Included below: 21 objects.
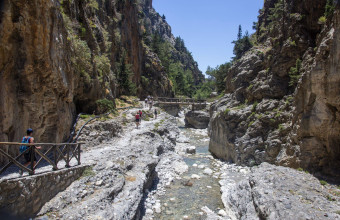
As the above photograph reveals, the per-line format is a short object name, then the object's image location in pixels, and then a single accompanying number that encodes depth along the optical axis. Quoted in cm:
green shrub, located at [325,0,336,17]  1187
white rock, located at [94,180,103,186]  955
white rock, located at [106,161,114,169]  1096
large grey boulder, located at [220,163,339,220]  780
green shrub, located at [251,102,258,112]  1878
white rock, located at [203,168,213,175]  1647
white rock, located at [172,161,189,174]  1658
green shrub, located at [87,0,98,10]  2545
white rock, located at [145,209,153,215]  1066
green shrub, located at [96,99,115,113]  1877
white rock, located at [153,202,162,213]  1095
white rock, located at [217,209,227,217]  1072
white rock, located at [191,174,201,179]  1556
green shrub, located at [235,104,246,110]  2074
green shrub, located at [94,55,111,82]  2172
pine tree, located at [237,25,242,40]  6212
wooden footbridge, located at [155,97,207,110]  4312
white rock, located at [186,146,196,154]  2234
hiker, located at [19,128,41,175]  710
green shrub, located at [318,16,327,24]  1303
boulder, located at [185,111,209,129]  4081
